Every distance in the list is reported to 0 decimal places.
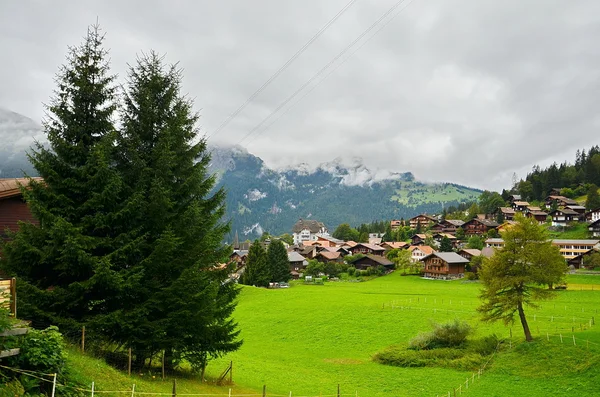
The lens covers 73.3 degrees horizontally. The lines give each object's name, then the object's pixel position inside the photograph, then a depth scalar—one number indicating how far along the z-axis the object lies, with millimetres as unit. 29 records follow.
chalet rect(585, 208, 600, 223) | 125512
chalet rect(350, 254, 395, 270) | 117119
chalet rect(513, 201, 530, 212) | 155338
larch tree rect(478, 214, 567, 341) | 33562
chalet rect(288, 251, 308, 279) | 126838
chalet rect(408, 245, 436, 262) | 121381
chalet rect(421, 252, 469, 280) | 100125
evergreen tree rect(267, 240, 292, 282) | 98375
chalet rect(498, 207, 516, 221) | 153300
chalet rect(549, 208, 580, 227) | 132500
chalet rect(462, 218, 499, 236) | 141375
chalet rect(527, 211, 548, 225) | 137625
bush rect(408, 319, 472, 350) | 38375
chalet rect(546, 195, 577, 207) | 138750
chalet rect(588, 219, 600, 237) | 114450
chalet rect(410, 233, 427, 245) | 150525
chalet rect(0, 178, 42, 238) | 23094
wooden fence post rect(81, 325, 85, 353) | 16078
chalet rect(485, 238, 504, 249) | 118919
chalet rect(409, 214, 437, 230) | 191125
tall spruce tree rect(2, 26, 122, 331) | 16531
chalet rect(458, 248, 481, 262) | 108350
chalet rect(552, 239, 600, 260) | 103619
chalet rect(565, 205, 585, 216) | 134625
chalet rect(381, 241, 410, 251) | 136800
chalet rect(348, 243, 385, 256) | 136512
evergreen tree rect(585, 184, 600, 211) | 129625
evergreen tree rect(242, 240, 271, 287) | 93000
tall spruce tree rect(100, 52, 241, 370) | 18375
